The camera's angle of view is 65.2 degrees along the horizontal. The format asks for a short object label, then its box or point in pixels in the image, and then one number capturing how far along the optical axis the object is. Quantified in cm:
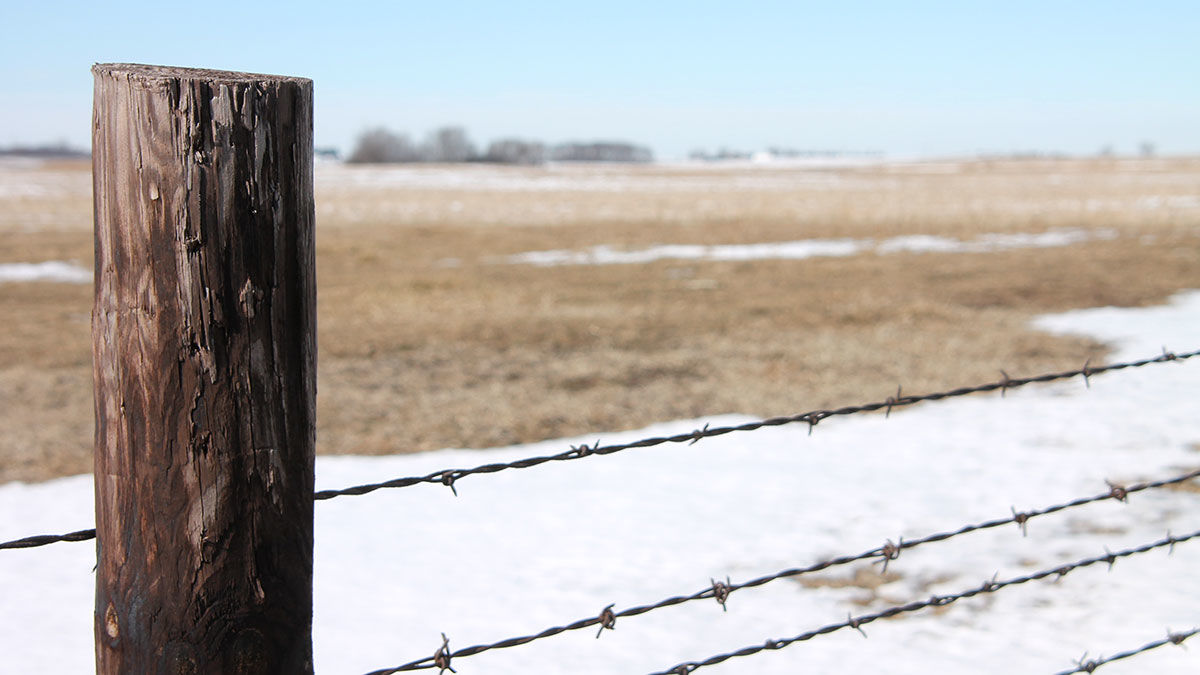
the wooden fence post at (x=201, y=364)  111
